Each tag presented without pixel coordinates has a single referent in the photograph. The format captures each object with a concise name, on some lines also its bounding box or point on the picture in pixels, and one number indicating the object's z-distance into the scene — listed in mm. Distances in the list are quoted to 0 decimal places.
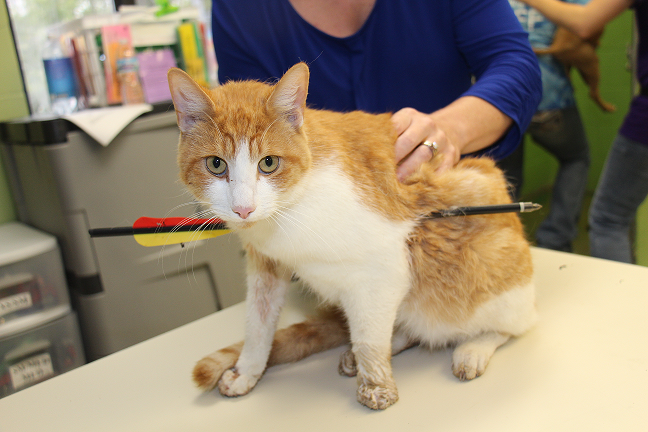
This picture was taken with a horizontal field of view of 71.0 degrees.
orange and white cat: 681
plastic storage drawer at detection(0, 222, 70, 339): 1559
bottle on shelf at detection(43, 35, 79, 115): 1979
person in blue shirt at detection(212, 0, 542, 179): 1069
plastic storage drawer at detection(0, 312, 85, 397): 1581
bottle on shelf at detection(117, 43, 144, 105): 2008
